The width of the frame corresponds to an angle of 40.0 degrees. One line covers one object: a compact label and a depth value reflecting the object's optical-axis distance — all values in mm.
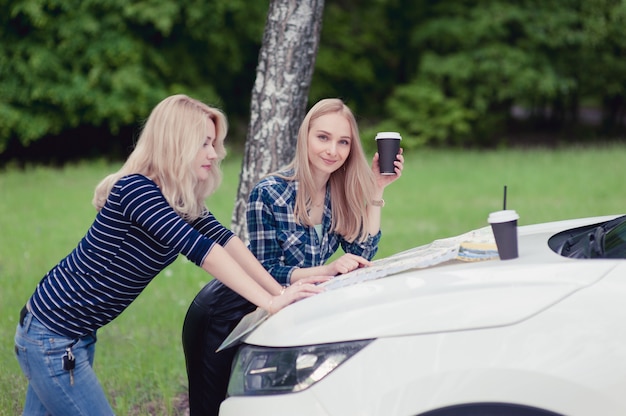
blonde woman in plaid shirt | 3584
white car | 2312
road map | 2766
